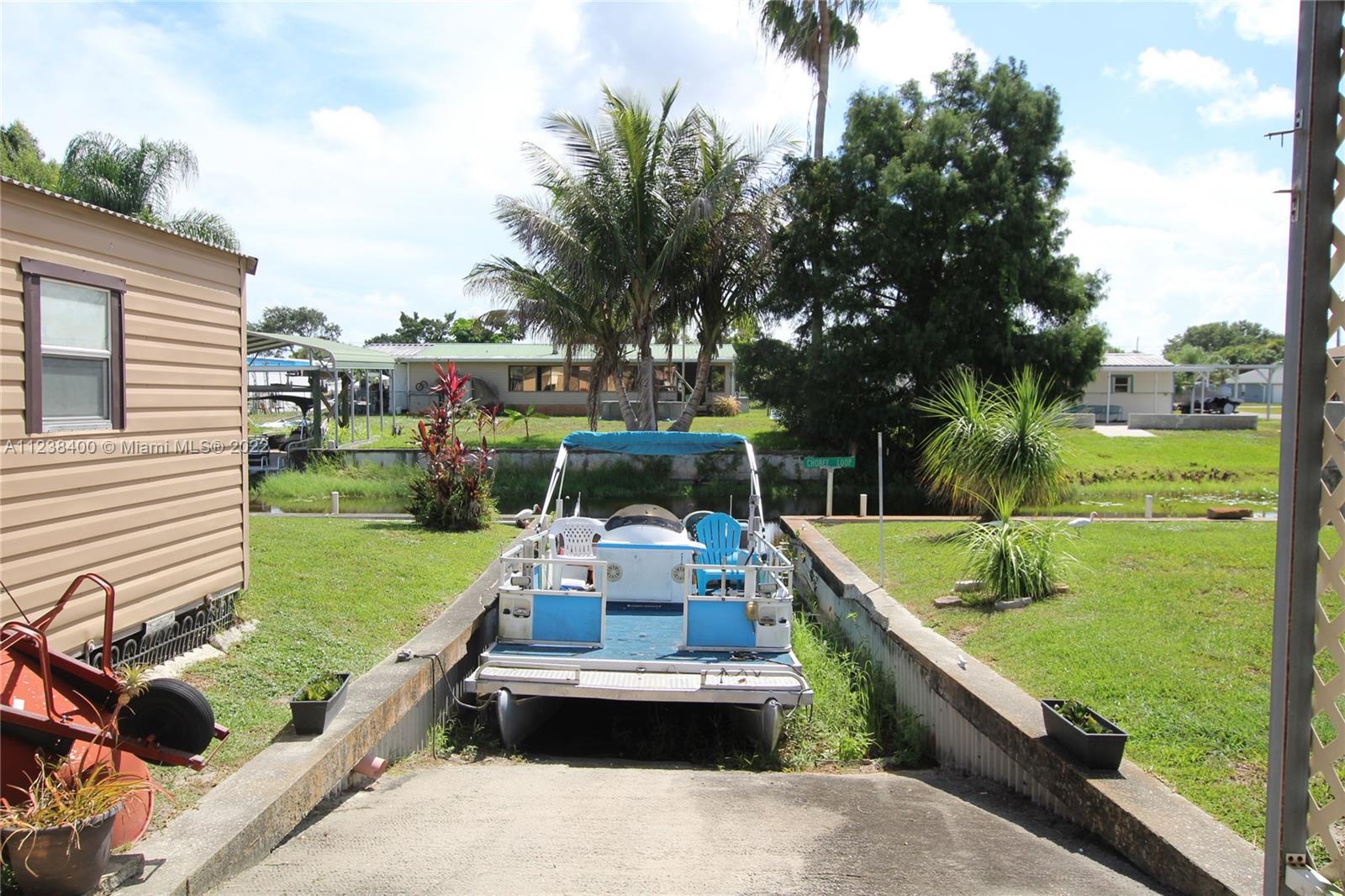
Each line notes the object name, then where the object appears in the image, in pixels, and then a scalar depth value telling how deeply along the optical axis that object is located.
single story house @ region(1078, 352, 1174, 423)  43.03
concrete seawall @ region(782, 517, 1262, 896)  4.20
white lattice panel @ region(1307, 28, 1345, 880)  3.19
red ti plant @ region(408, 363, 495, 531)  14.72
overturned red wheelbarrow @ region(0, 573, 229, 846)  3.82
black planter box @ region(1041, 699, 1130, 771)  5.13
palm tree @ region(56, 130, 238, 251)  26.23
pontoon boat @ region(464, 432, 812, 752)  7.59
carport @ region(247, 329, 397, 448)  22.88
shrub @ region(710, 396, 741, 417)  39.28
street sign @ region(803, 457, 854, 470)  12.37
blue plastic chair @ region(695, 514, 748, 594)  10.23
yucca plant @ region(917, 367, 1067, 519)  12.19
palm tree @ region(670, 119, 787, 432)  22.89
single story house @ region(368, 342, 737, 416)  41.97
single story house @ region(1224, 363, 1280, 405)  62.06
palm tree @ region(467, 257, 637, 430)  23.94
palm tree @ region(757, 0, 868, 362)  25.97
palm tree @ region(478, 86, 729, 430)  22.28
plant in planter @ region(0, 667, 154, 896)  3.44
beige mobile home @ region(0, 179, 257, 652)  5.82
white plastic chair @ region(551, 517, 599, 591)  10.62
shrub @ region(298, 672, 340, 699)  5.70
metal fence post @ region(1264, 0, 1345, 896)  3.27
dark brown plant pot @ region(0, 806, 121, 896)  3.44
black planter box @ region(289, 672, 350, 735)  5.54
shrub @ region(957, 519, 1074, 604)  9.39
